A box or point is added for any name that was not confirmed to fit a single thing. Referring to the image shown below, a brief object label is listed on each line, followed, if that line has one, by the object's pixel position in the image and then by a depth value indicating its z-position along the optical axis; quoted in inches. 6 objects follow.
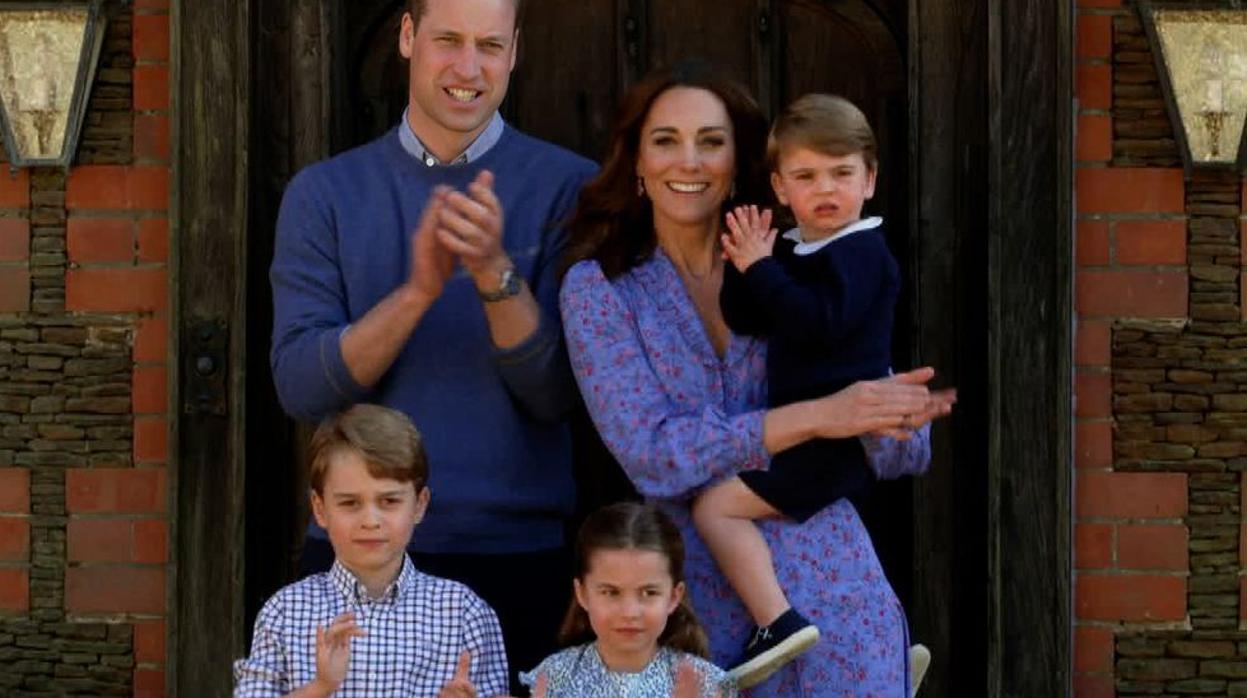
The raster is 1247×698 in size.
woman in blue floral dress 289.4
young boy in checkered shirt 278.7
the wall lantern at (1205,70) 350.6
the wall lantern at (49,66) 358.6
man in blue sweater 301.0
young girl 278.5
